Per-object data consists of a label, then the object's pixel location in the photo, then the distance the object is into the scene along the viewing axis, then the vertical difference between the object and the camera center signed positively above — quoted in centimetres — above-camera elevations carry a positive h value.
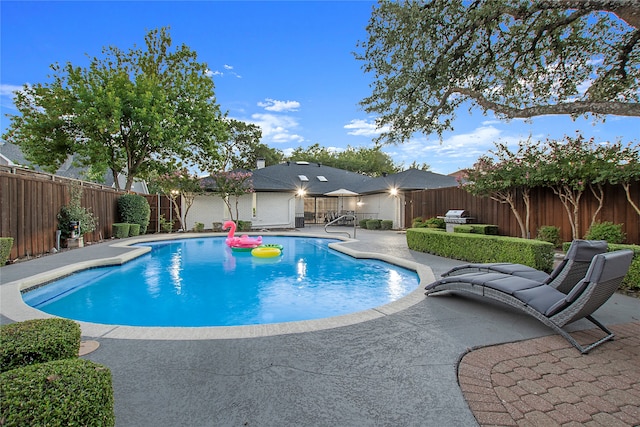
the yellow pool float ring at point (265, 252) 1095 -126
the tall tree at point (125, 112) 1623 +531
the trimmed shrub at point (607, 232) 764 -51
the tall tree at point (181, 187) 1736 +149
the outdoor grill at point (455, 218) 1342 -22
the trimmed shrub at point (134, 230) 1567 -70
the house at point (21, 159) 2636 +457
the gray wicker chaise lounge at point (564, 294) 327 -98
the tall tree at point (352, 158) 4050 +724
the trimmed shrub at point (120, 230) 1477 -65
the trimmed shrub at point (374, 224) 2005 -66
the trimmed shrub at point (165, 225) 1819 -55
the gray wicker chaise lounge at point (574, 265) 399 -66
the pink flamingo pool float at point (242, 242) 1256 -106
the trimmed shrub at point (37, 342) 180 -73
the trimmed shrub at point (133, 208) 1552 +34
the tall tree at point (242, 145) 3166 +685
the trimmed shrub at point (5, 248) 763 -75
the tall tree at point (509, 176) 984 +114
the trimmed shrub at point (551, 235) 978 -69
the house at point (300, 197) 2011 +108
